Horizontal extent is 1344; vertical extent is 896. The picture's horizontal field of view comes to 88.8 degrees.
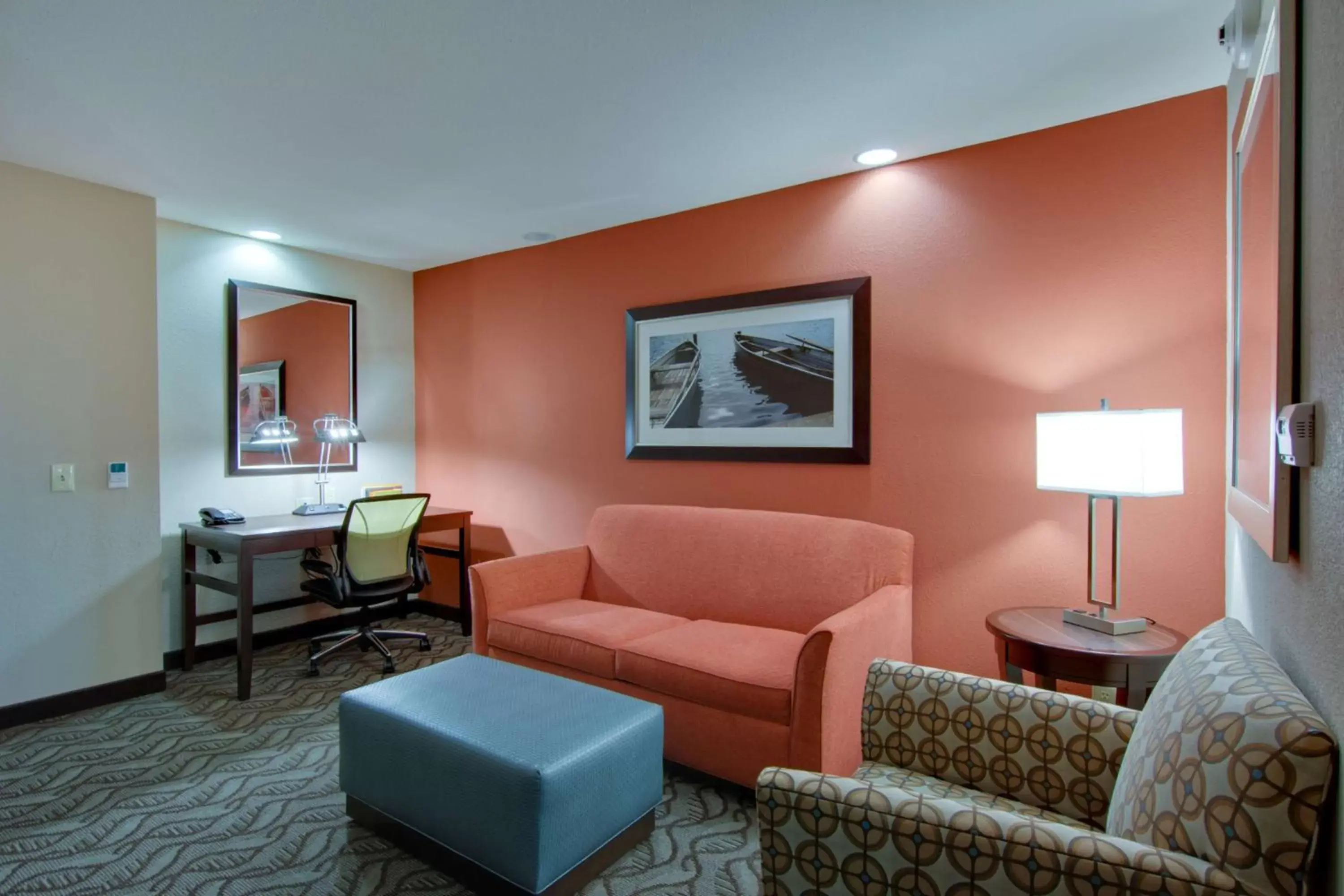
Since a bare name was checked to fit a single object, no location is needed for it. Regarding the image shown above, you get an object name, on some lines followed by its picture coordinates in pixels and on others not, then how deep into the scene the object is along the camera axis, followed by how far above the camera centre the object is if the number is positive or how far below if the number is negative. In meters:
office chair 3.44 -0.62
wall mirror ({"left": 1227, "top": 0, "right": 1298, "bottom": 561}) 1.06 +0.34
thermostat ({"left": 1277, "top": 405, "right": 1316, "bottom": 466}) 0.93 +0.01
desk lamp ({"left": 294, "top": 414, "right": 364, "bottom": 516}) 4.04 +0.04
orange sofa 2.08 -0.71
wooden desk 3.15 -0.50
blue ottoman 1.65 -0.87
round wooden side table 1.80 -0.57
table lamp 1.88 -0.05
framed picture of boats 2.92 +0.31
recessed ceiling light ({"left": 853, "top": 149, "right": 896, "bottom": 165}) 2.69 +1.14
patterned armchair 0.83 -0.57
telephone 3.45 -0.38
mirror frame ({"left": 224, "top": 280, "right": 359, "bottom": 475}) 3.75 +0.26
